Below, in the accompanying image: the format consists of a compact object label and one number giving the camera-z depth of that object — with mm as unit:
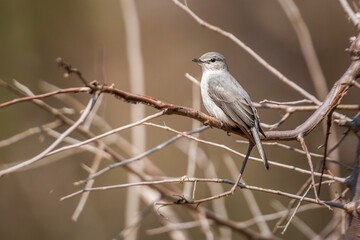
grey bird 5859
